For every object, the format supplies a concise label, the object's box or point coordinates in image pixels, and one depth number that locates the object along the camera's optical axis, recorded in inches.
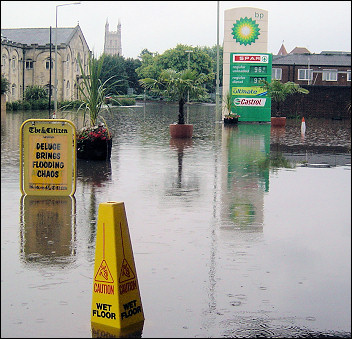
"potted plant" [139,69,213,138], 1122.7
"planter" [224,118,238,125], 1581.0
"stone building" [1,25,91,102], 3189.0
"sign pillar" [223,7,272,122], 1625.2
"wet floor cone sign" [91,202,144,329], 216.1
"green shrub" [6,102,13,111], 2486.5
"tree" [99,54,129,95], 4172.2
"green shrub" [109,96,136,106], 3432.8
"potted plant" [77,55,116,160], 710.5
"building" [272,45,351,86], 3179.1
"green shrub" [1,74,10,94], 2458.8
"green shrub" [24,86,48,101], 2935.5
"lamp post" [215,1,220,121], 1679.4
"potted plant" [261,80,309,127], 1581.0
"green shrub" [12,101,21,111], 2591.0
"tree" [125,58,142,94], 4896.7
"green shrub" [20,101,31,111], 2664.9
